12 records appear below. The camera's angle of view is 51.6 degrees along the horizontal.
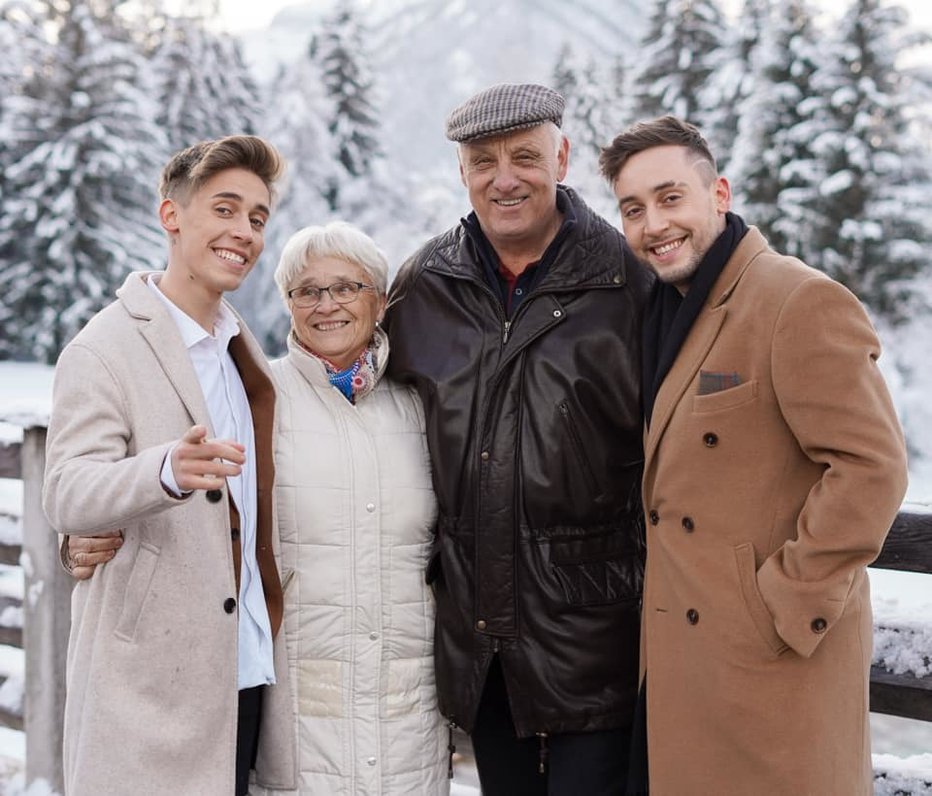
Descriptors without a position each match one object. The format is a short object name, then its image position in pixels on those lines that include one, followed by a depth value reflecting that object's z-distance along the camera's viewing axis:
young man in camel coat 2.36
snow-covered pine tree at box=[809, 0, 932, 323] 22.53
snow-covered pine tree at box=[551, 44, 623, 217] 36.16
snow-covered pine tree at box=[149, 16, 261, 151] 32.72
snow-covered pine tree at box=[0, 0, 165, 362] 28.38
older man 3.07
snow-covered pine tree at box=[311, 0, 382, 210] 31.66
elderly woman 3.06
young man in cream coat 2.53
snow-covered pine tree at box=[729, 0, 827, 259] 23.12
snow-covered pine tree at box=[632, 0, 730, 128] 28.16
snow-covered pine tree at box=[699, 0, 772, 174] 25.92
